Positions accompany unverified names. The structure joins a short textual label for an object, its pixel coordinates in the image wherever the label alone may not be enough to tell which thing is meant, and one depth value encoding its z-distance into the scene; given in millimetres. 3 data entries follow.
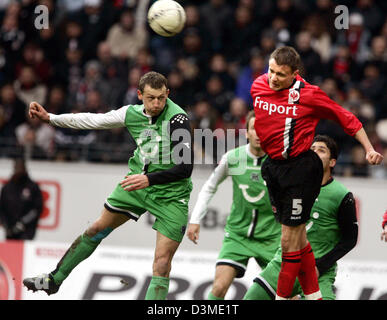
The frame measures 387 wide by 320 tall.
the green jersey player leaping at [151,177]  15328
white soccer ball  17359
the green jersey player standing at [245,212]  17094
